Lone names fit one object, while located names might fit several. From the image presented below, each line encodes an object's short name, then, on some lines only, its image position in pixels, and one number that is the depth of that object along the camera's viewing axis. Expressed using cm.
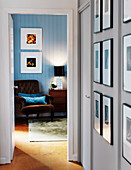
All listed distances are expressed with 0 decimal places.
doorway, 410
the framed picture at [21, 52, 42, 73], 748
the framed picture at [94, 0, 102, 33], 293
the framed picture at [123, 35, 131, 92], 213
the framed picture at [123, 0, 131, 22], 211
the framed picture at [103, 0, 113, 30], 255
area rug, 548
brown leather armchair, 674
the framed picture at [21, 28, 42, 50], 743
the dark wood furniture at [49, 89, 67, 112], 736
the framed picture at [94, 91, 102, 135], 296
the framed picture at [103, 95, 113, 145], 258
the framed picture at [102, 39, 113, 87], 257
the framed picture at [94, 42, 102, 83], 296
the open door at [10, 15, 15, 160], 424
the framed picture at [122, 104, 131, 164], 214
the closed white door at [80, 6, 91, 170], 360
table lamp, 741
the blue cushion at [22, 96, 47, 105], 698
